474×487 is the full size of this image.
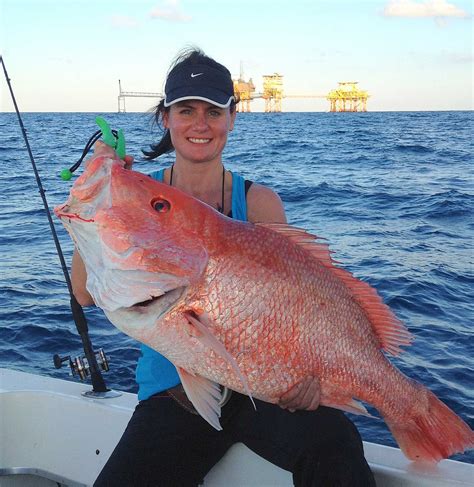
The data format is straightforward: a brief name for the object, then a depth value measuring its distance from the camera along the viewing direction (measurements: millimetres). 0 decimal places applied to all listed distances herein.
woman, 2182
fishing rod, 3074
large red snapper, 1833
